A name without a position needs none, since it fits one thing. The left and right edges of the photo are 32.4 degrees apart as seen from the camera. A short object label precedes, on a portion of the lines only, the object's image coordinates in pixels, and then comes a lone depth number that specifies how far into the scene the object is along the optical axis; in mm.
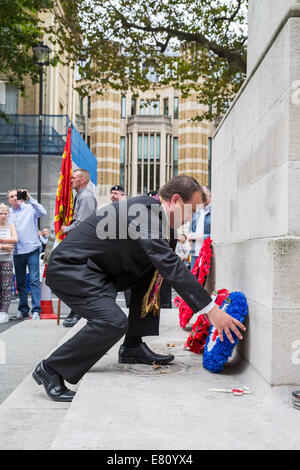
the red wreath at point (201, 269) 5337
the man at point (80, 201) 7047
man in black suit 3330
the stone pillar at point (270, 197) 2957
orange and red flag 7566
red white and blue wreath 3611
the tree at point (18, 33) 13121
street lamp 15062
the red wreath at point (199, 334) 4223
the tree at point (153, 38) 14445
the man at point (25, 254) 8188
